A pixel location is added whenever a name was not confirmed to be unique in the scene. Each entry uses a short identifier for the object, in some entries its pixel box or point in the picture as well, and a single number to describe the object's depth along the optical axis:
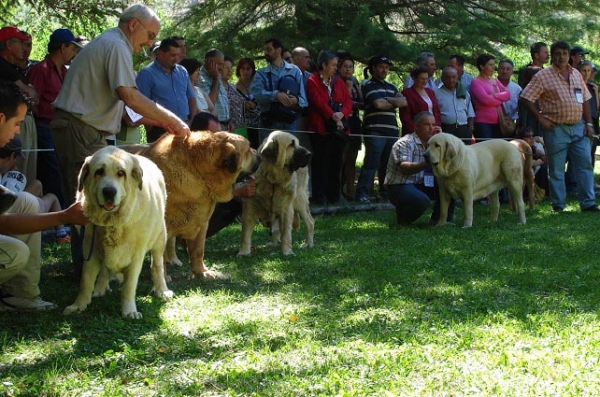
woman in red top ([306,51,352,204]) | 11.89
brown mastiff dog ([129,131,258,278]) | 6.41
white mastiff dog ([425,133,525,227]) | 9.69
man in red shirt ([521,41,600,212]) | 11.48
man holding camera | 11.56
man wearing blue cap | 8.98
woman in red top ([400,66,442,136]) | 12.16
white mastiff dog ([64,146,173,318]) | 4.97
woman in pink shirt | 13.16
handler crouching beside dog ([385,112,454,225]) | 9.94
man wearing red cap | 8.61
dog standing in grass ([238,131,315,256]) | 8.02
